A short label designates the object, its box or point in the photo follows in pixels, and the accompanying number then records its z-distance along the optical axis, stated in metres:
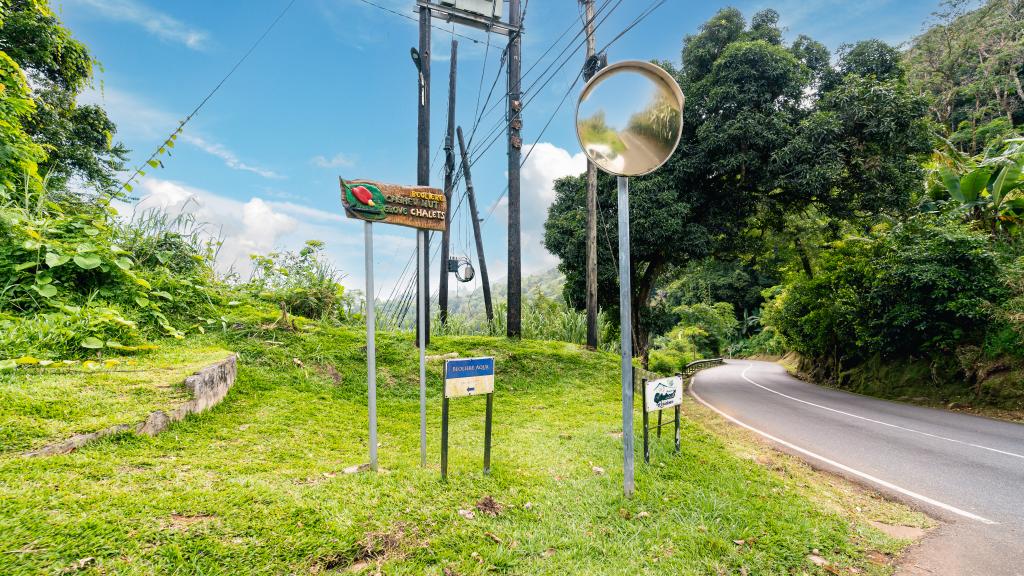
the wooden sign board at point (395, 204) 3.78
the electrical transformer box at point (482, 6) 9.05
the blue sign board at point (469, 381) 3.61
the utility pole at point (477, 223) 13.12
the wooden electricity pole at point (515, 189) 9.70
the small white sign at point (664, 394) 4.21
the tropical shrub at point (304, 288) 8.62
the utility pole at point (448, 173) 11.20
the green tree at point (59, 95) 8.27
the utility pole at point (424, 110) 8.58
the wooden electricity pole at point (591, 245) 9.70
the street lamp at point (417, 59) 8.77
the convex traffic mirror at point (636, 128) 2.95
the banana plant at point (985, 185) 7.34
